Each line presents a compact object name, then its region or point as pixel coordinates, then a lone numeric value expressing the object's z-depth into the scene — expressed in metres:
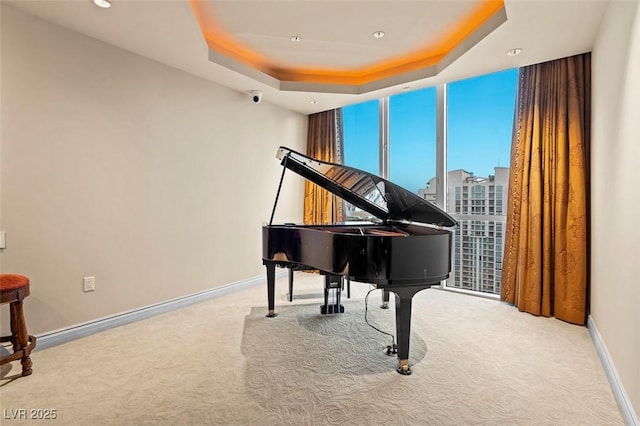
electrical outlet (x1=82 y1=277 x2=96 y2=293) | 2.71
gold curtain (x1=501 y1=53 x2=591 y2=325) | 2.96
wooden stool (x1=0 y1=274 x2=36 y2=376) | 1.99
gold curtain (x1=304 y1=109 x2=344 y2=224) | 4.93
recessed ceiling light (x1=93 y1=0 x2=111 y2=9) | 2.20
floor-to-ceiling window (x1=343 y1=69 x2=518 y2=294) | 3.72
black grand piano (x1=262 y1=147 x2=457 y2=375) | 2.02
